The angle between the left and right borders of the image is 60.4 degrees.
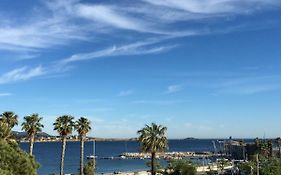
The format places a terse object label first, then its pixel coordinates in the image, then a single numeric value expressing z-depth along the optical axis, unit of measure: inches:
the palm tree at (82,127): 1645.7
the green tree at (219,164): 2458.2
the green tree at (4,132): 1003.3
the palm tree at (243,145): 3442.8
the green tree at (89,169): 1965.9
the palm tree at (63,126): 1574.0
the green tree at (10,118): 1378.0
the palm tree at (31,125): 1521.5
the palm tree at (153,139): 1393.4
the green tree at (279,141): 3208.4
